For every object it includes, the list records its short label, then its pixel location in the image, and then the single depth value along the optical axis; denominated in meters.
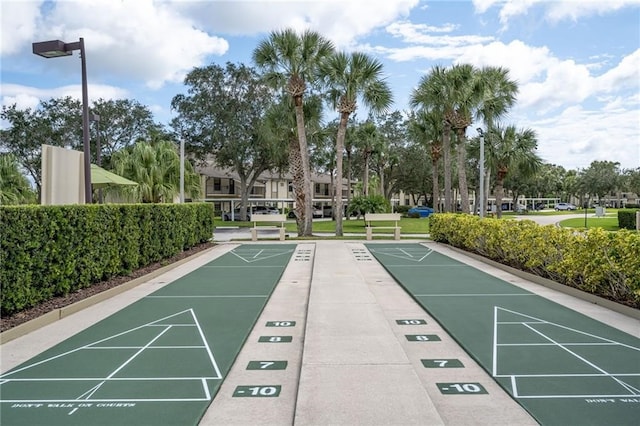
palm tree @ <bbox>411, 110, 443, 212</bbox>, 28.00
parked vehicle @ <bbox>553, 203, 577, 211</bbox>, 79.32
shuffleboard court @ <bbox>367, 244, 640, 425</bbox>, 3.65
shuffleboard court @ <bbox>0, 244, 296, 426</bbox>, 3.55
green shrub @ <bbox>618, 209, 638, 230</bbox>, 26.73
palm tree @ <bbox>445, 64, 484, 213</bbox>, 19.89
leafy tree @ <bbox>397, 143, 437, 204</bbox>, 47.88
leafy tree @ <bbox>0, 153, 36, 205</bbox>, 18.59
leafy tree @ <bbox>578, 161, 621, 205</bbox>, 71.50
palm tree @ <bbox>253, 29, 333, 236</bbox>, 19.75
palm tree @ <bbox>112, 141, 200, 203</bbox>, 23.70
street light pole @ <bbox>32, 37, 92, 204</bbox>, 8.98
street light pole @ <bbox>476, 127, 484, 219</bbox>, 17.31
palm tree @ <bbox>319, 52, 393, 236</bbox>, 19.58
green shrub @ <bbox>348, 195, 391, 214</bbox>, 29.09
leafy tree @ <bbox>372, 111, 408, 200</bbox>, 47.44
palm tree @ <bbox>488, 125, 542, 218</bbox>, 30.27
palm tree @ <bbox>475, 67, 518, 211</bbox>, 21.16
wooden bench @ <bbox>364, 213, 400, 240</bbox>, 20.47
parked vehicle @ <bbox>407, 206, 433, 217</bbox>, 48.90
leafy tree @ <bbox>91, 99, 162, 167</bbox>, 36.25
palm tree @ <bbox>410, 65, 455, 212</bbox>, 20.64
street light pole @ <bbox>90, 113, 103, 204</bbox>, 14.70
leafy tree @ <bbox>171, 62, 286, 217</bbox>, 35.06
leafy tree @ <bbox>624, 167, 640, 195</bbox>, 67.75
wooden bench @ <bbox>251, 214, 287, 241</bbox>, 19.17
